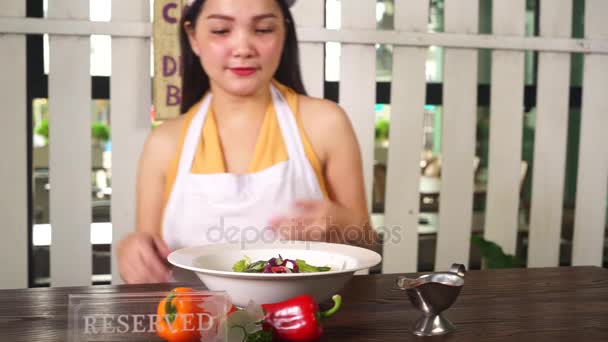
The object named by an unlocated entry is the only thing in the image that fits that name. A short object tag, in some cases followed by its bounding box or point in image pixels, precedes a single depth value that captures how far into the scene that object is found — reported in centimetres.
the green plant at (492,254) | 268
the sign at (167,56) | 223
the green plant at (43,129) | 220
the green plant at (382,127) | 262
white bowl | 117
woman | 219
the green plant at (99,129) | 232
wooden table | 114
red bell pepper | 106
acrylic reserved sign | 91
